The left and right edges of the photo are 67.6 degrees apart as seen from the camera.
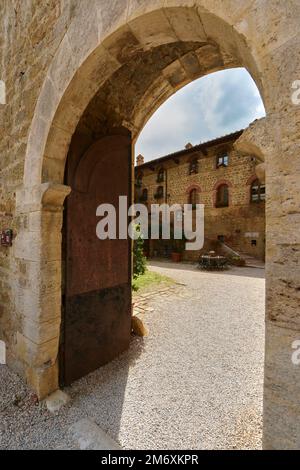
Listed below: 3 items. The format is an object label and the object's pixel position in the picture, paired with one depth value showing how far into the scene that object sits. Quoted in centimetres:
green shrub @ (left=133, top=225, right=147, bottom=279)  739
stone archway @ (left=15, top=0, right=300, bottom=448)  102
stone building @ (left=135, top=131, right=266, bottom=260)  1289
